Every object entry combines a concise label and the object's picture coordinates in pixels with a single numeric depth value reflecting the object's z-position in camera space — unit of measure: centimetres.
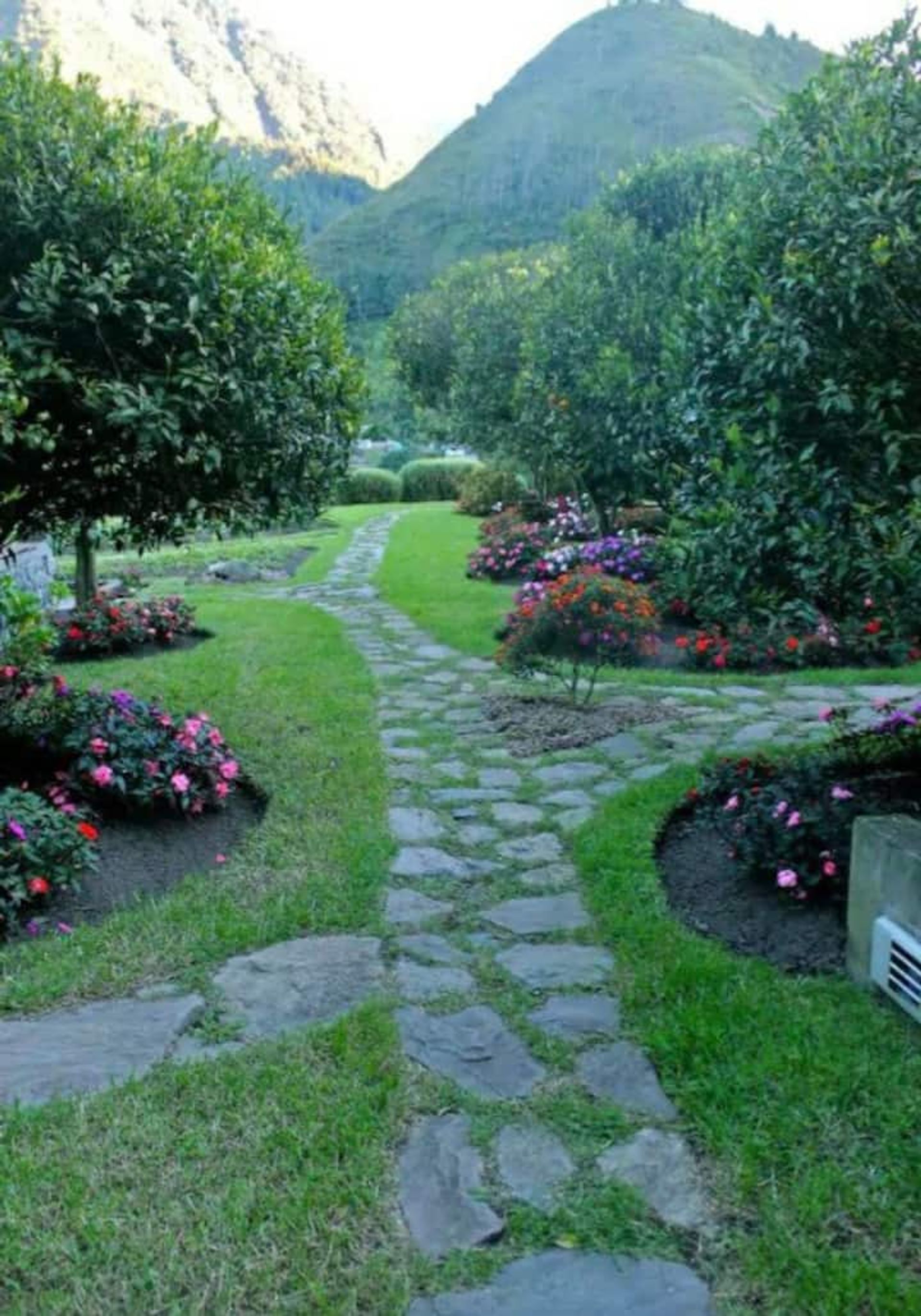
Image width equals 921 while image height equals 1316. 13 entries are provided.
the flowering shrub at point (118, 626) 876
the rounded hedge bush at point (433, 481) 3189
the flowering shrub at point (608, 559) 1130
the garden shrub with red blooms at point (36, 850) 365
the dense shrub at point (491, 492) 2344
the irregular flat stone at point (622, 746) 578
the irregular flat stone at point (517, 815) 472
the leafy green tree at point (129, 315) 387
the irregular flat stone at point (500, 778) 527
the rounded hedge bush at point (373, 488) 3069
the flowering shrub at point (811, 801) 369
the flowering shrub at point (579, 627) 700
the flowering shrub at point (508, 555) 1366
